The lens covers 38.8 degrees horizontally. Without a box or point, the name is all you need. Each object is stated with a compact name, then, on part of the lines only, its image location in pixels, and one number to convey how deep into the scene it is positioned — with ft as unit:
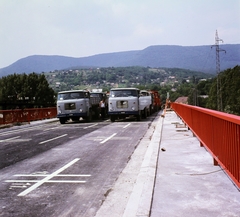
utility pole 179.73
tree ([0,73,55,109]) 302.86
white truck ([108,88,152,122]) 78.84
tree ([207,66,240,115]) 333.83
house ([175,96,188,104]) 556.51
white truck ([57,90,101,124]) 78.79
